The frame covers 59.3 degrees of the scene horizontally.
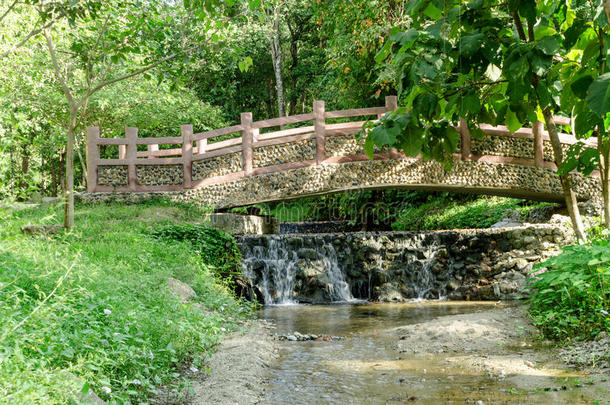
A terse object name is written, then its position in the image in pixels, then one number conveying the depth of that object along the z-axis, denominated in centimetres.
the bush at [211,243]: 1069
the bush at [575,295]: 575
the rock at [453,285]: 1143
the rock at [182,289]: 735
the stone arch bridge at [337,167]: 1380
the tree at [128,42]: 792
